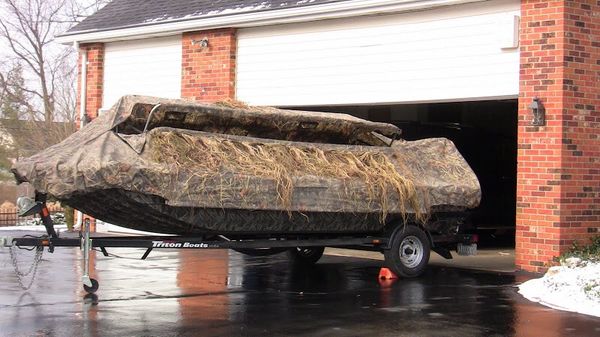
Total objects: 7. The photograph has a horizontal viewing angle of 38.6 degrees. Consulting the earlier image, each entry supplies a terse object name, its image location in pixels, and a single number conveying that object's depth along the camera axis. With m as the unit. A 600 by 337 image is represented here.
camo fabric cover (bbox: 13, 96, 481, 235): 9.76
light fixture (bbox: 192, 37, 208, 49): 17.77
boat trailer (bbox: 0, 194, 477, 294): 10.16
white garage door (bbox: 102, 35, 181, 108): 18.75
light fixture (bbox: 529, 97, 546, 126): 13.01
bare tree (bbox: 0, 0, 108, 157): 42.19
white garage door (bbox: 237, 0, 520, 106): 13.94
